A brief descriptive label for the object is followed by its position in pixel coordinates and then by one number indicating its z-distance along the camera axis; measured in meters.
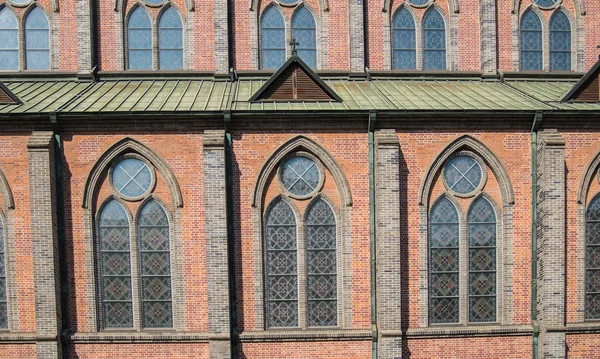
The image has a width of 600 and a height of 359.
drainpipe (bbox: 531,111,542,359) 13.92
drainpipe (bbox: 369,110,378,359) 13.62
